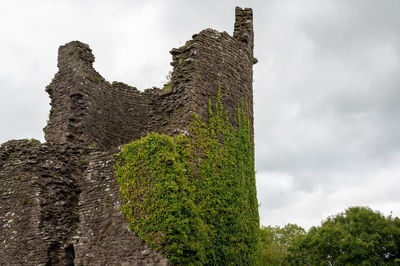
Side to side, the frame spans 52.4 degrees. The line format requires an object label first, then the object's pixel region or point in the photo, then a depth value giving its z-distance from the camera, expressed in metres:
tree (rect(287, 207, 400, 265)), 24.48
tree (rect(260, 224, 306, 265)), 32.19
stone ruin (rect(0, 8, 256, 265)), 9.74
